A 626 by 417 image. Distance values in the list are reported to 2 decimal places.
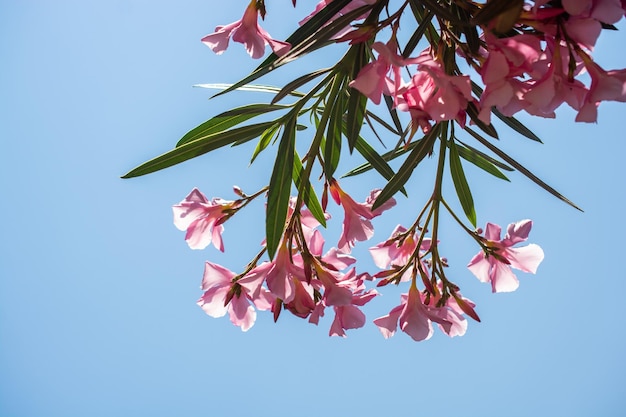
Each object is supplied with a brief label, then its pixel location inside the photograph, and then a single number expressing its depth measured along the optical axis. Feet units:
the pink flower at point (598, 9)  4.29
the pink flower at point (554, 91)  4.38
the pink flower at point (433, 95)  4.41
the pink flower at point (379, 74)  4.45
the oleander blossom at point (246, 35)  4.87
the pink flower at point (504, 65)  4.38
